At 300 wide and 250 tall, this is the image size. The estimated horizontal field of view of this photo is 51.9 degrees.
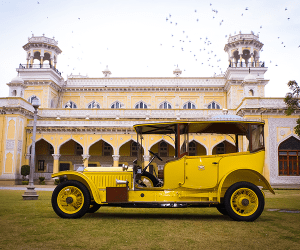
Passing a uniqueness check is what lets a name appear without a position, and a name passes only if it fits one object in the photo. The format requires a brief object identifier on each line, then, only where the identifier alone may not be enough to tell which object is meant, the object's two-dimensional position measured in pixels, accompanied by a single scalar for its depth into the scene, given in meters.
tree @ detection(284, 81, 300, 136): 13.61
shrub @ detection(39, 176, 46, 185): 27.36
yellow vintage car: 6.70
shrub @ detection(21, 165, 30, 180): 25.61
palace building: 23.88
